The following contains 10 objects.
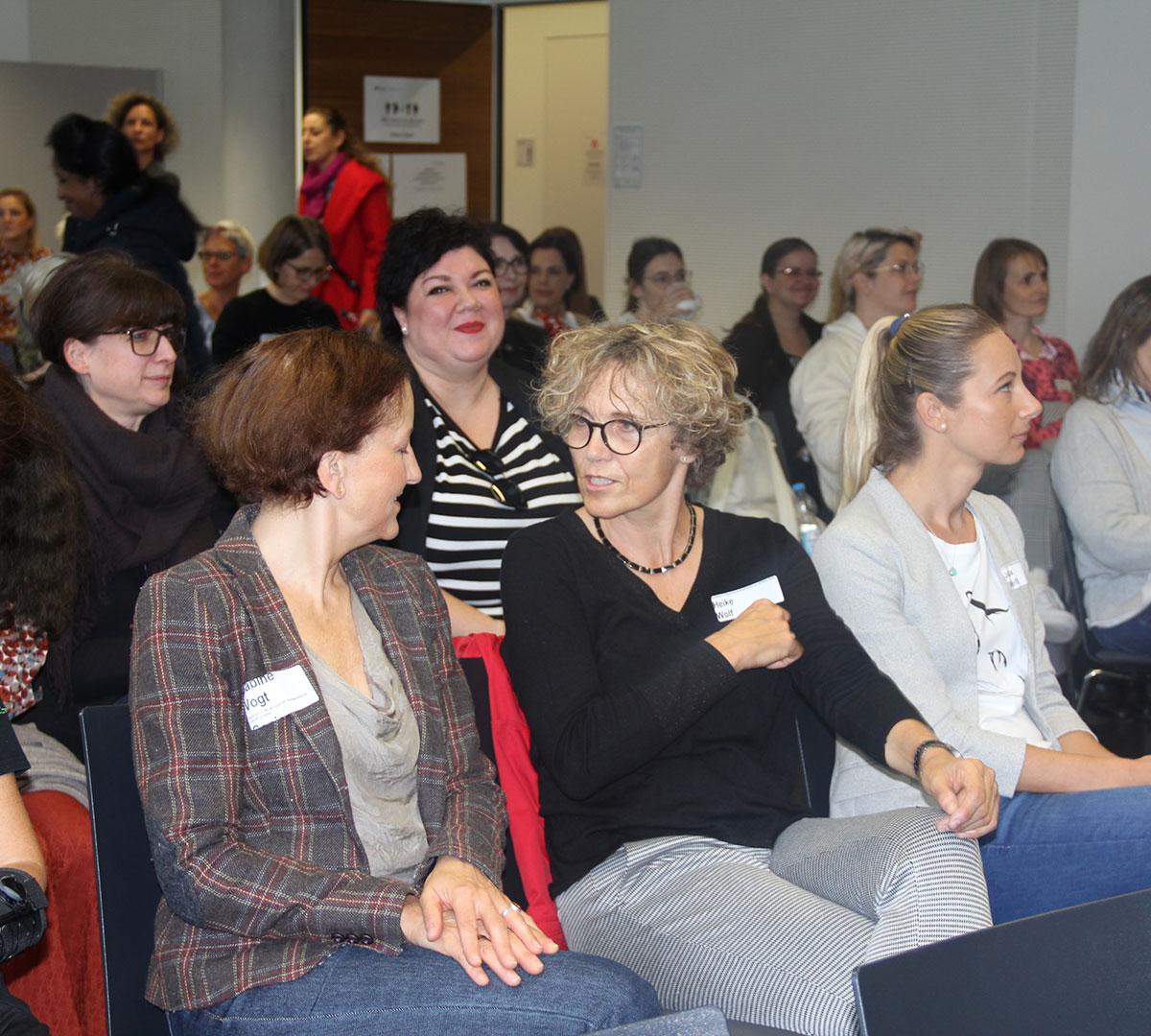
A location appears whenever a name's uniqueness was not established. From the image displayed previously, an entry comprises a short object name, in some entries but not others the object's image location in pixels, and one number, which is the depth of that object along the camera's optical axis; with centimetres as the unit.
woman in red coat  699
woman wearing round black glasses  183
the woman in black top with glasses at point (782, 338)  494
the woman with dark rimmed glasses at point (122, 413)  286
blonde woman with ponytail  220
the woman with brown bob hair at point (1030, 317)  531
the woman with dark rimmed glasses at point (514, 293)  474
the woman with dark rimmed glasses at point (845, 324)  446
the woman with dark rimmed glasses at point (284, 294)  565
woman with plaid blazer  164
